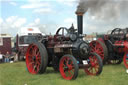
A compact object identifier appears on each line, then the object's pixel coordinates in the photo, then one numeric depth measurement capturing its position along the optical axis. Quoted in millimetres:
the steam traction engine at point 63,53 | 6016
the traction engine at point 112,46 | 8930
